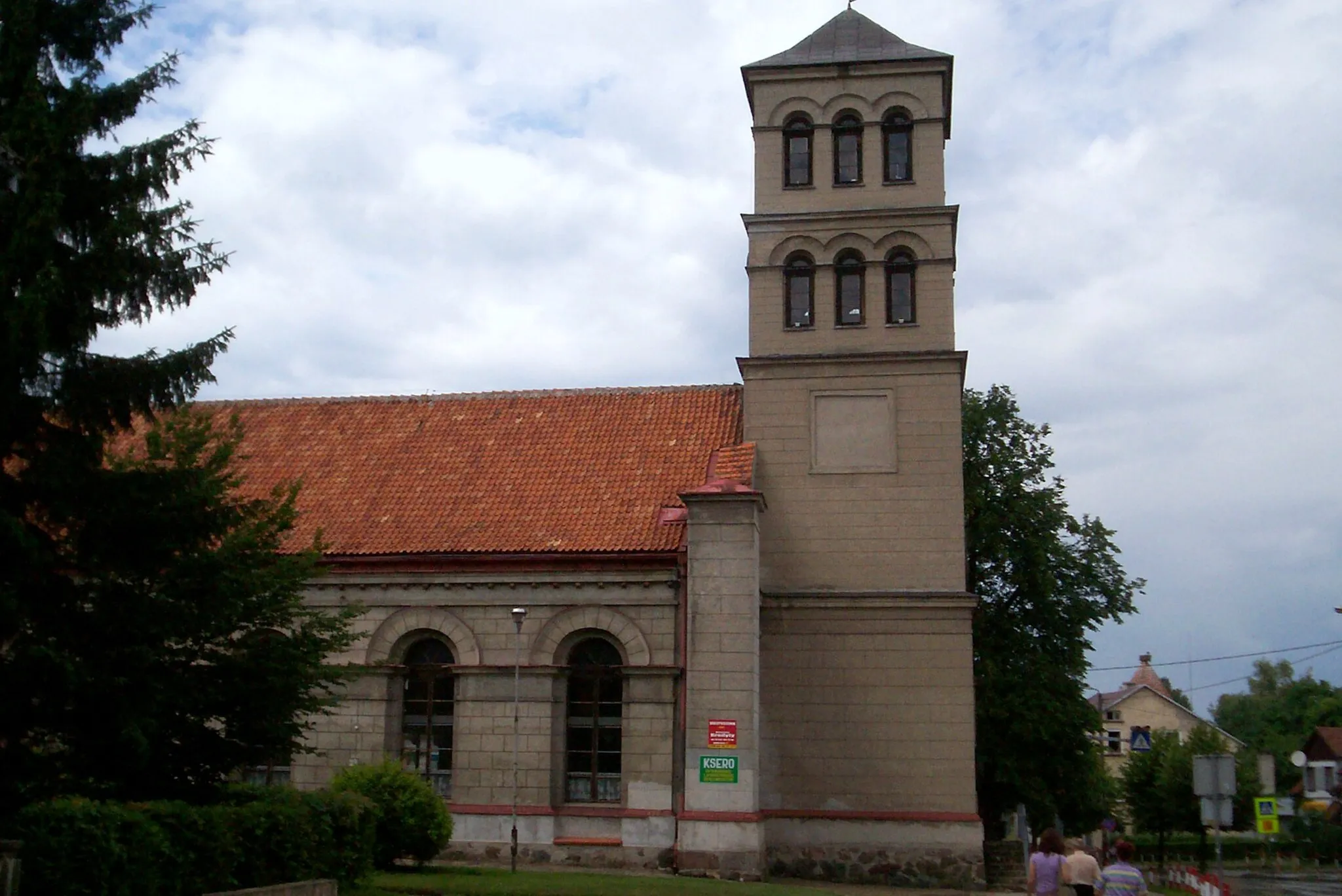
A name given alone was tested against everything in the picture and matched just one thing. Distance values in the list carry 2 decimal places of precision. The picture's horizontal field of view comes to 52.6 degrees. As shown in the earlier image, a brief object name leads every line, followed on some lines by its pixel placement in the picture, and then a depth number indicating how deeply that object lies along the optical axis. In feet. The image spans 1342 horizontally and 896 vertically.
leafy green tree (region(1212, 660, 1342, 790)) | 290.35
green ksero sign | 82.23
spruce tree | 51.80
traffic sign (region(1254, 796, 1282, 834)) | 83.20
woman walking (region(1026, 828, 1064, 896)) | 53.78
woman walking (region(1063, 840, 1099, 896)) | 53.36
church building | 85.92
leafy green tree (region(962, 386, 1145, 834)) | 116.98
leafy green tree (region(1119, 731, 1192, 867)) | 173.58
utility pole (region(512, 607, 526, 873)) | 84.43
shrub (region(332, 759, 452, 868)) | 75.87
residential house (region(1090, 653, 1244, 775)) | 325.01
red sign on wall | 82.43
